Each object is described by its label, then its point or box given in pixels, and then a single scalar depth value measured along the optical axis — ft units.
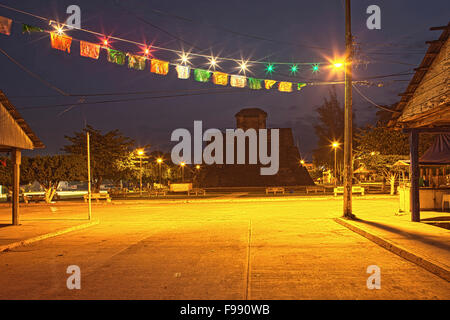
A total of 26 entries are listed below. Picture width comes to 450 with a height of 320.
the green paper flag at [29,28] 41.24
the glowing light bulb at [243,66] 60.38
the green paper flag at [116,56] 48.90
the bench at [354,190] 106.32
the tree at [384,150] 106.83
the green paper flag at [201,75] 56.65
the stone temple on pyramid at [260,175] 181.47
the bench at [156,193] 134.15
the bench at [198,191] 134.75
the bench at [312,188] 127.70
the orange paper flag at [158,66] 53.11
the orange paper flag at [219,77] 58.13
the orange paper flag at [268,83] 60.44
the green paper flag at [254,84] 59.57
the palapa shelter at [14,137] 44.24
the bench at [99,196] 106.32
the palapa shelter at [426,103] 36.03
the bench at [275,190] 126.93
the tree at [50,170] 114.01
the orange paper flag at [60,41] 42.80
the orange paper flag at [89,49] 46.88
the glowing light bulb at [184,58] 57.88
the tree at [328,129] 239.46
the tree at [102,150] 142.92
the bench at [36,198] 118.11
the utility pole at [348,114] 50.34
